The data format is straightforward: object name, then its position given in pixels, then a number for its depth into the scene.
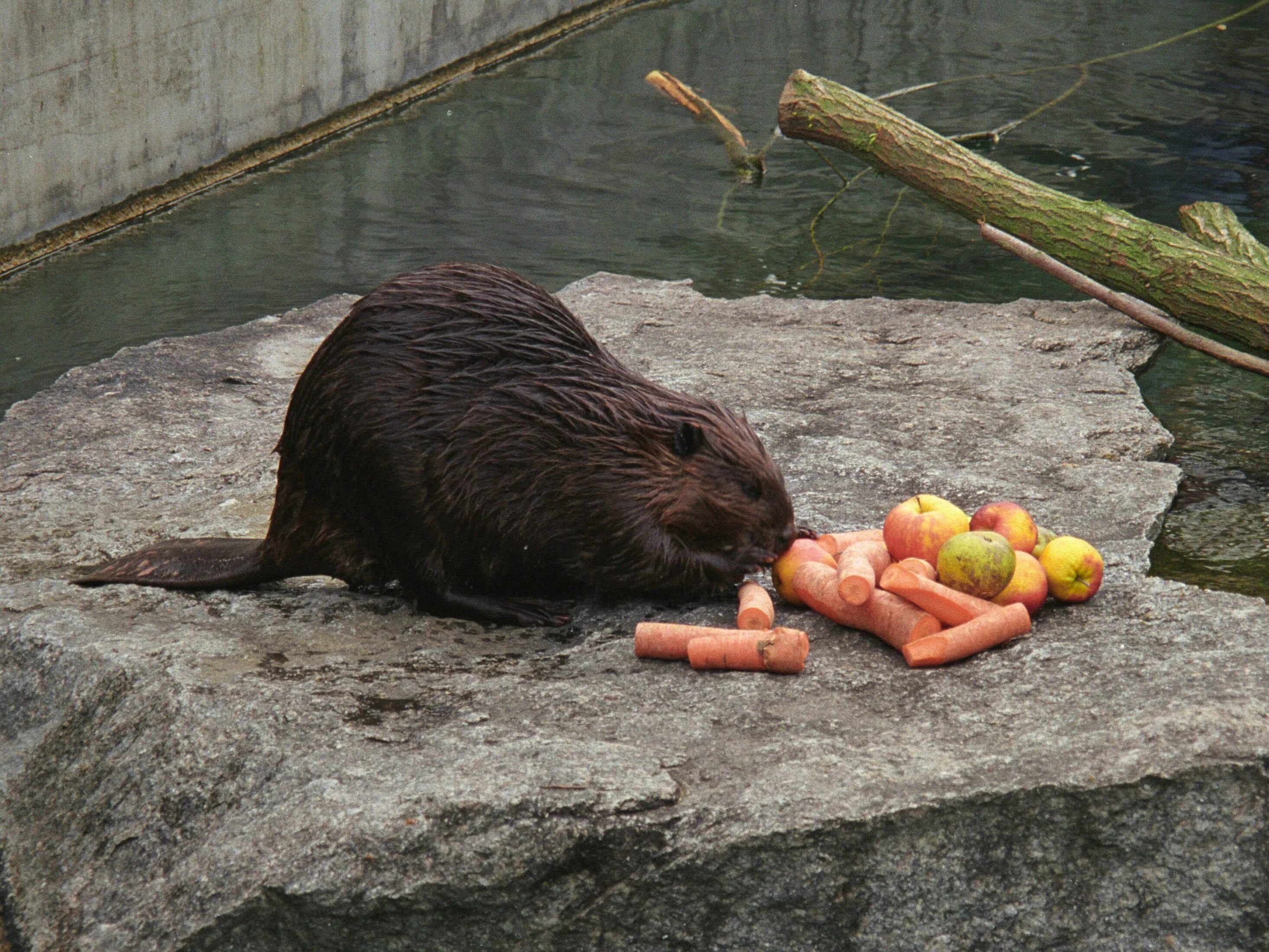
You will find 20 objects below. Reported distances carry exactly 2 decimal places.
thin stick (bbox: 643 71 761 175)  17.52
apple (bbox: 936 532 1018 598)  5.80
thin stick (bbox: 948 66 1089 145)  15.62
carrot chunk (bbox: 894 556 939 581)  6.00
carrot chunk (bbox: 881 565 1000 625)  5.78
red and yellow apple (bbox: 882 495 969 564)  6.19
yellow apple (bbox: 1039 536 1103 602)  5.93
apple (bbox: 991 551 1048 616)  5.88
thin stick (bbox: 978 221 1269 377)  11.13
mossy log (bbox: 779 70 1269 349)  11.41
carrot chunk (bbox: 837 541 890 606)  5.92
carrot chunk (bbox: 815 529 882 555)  6.64
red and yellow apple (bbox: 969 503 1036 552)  6.20
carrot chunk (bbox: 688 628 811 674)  5.62
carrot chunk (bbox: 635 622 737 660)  5.85
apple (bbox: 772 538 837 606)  6.40
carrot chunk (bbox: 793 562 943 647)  5.79
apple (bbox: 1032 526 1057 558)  6.18
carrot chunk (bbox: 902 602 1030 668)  5.62
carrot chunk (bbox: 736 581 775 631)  6.06
